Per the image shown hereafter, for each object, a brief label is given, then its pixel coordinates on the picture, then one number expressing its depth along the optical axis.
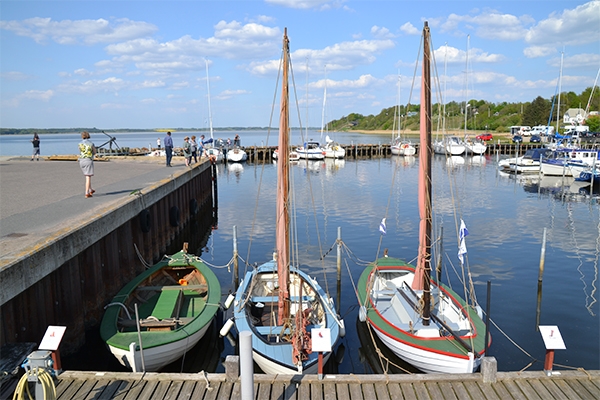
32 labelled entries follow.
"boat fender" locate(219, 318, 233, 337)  9.62
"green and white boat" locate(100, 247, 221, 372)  8.66
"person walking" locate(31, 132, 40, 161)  31.29
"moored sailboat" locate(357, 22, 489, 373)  8.58
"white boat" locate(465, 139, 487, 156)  68.38
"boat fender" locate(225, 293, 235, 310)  11.94
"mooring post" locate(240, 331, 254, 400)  6.09
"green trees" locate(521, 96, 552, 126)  100.25
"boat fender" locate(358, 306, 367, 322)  11.66
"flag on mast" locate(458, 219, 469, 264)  10.27
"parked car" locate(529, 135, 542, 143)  80.40
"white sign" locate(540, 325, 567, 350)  7.21
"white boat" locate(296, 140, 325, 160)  66.50
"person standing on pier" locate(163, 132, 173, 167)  24.62
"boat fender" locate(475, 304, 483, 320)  10.27
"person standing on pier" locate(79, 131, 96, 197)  13.29
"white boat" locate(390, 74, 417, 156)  72.00
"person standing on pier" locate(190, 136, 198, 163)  28.81
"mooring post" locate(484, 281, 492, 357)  8.06
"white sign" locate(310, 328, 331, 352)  7.03
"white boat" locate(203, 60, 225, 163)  62.39
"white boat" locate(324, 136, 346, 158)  69.06
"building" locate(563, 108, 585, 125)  85.69
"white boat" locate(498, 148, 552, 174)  47.22
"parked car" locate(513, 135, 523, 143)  74.94
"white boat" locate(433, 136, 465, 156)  68.81
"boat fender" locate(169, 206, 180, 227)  20.92
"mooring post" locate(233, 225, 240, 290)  14.80
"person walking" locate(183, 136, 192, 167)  27.44
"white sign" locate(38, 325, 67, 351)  6.81
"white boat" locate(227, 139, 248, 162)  65.56
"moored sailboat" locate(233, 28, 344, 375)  8.13
